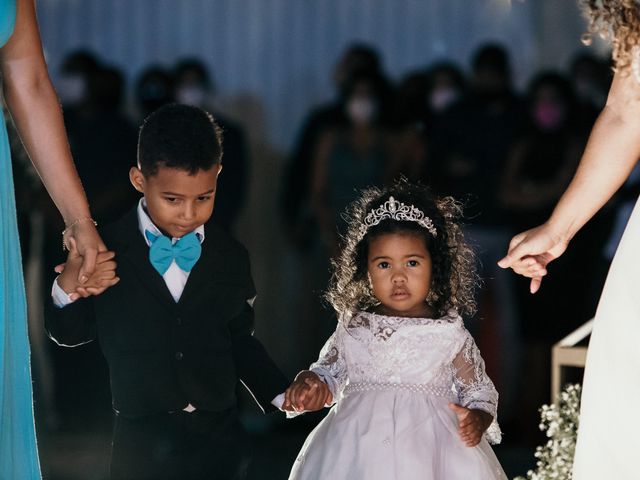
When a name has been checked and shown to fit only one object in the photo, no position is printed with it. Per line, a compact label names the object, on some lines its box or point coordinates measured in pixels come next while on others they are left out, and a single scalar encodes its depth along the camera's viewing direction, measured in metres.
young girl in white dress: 3.77
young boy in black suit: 3.86
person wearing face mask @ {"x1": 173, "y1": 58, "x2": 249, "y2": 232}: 6.71
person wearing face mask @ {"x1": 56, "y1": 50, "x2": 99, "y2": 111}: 6.75
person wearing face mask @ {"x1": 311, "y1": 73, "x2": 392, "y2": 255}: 6.71
